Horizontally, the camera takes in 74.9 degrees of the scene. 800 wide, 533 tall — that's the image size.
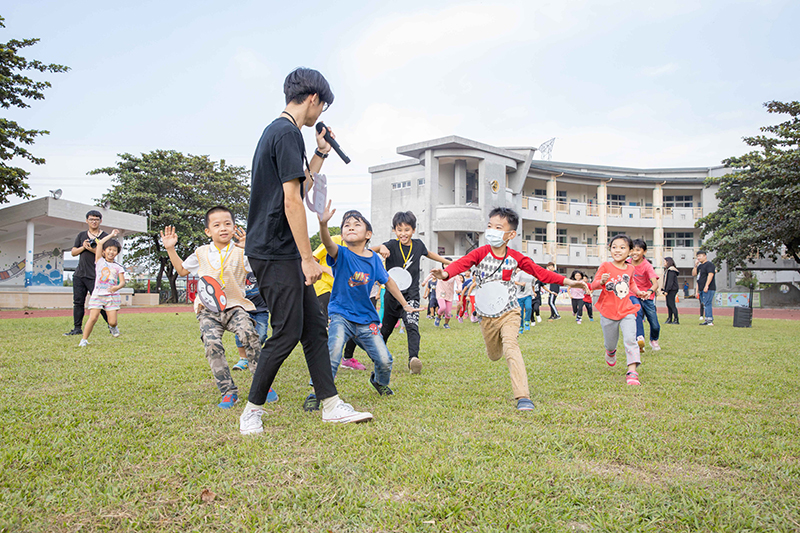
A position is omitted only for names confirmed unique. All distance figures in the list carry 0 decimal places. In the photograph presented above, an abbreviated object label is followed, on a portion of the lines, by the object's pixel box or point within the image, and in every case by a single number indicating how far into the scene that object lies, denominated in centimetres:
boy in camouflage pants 409
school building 3412
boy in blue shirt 421
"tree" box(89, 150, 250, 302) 3162
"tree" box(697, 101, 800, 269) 2056
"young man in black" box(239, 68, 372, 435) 305
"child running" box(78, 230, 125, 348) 793
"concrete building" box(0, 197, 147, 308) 2164
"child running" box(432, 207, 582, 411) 436
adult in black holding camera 871
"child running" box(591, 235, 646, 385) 569
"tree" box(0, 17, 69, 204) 1536
